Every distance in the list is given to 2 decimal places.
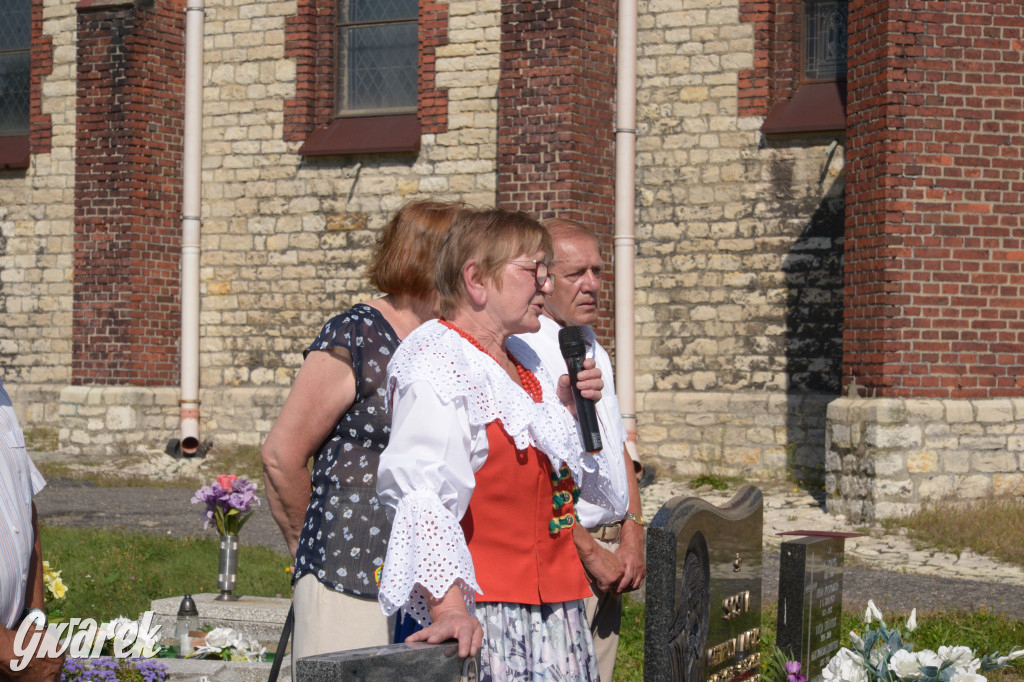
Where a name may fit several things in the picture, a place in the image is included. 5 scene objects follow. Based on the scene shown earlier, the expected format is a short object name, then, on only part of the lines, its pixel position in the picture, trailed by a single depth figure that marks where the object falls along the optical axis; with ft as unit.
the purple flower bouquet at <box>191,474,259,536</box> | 21.40
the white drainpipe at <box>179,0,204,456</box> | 44.80
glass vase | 21.26
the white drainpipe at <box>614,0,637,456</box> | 38.34
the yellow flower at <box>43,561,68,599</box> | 19.77
